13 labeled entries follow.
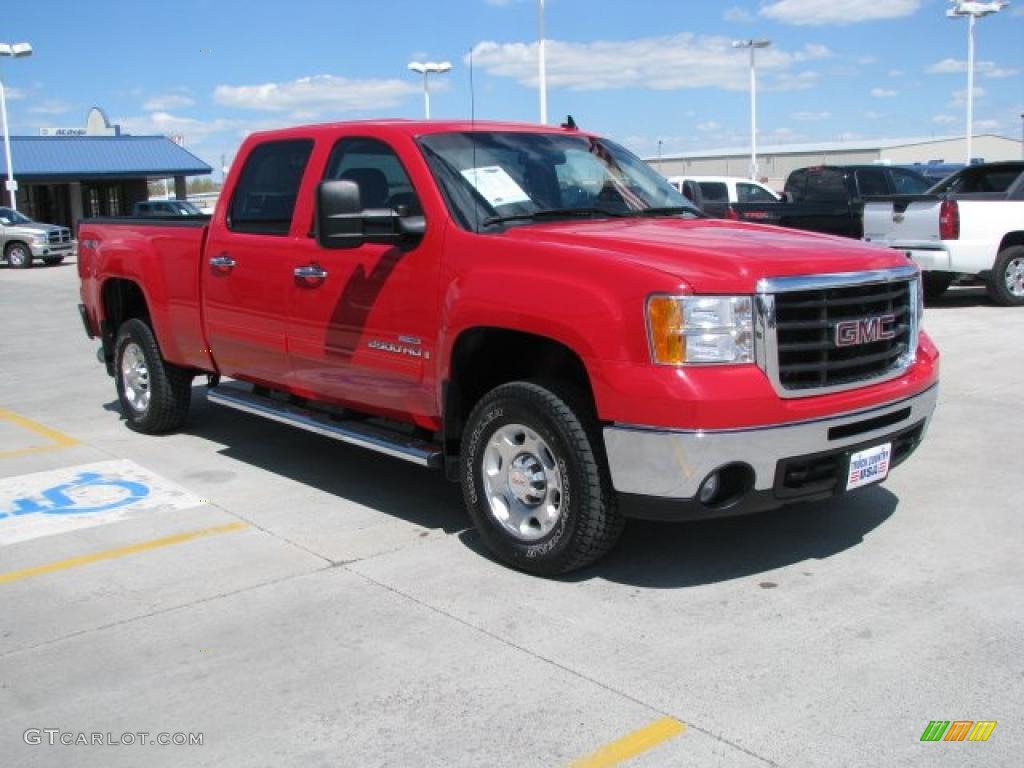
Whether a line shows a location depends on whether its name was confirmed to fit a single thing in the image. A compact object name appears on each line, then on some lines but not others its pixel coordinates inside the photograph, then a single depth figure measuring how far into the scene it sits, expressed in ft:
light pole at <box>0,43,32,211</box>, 125.39
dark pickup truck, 57.16
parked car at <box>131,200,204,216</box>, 117.29
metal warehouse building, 276.21
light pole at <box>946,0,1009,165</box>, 113.80
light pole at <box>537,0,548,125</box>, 77.51
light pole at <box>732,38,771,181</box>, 135.64
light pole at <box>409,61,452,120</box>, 112.57
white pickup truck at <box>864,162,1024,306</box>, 43.73
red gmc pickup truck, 14.14
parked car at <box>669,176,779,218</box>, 73.00
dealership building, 145.48
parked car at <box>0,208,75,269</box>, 102.37
